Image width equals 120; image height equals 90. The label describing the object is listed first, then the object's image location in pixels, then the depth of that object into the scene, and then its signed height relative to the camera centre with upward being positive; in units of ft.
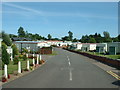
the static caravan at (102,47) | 250.25 -1.47
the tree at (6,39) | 176.30 +5.36
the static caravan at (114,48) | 198.32 -2.04
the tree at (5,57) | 83.05 -4.42
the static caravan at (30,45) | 238.68 +0.62
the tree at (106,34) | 630.99 +34.97
